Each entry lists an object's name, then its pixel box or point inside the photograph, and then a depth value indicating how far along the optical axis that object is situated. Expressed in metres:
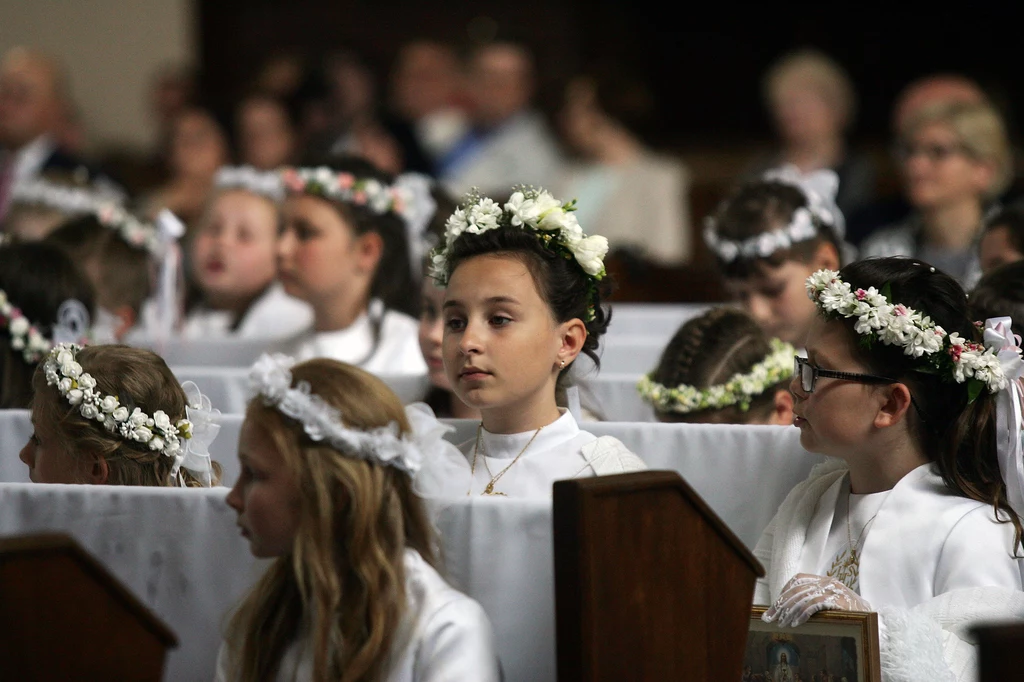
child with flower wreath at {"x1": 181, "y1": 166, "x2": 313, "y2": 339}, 10.46
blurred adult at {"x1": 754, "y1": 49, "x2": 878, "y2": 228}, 13.14
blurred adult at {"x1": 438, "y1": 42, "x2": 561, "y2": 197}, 16.12
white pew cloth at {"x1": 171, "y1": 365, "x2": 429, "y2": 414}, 6.95
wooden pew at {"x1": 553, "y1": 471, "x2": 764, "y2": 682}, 3.68
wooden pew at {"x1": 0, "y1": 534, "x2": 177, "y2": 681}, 3.54
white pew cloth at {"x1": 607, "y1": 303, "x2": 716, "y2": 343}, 9.68
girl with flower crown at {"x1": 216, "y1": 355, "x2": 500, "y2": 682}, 3.87
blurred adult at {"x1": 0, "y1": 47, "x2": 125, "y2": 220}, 15.12
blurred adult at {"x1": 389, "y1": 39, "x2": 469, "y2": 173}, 17.17
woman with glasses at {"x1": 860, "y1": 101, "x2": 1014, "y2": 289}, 10.21
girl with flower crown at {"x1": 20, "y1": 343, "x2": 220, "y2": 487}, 5.06
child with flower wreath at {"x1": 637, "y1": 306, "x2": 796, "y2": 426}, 6.07
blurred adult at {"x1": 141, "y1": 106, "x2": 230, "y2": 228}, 15.16
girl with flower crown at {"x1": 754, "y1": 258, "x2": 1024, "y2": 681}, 4.66
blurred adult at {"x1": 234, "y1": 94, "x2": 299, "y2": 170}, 15.80
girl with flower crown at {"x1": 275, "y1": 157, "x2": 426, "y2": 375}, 8.41
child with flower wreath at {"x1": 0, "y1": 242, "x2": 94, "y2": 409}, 6.75
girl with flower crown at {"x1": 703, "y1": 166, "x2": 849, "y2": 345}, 7.67
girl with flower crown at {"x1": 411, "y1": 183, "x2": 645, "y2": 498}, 5.12
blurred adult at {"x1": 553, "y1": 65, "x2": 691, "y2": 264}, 14.55
